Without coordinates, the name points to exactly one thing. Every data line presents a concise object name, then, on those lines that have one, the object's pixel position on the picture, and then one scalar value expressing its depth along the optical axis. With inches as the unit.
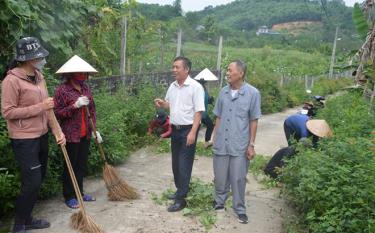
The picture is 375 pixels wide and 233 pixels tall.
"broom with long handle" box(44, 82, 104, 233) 171.8
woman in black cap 157.9
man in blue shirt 188.9
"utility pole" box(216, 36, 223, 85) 580.7
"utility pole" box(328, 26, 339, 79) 1073.6
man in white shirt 194.9
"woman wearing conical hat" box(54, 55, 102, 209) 189.3
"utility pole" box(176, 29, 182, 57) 458.1
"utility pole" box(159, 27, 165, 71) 466.6
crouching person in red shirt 346.6
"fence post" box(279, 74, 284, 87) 789.6
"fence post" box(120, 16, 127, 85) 388.8
